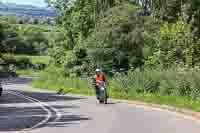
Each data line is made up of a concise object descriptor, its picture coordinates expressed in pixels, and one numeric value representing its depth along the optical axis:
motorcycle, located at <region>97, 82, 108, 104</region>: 33.09
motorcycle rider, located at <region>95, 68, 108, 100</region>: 34.06
